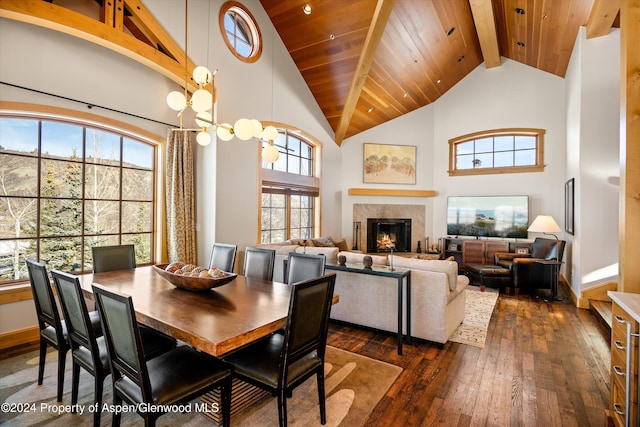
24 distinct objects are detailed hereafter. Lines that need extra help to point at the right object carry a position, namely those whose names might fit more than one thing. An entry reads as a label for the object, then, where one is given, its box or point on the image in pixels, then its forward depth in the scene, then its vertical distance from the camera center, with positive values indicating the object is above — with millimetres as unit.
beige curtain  4270 +218
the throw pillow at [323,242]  6047 -574
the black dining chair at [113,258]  3127 -478
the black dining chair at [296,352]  1757 -897
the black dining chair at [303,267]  2673 -476
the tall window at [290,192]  5665 +422
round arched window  4732 +2978
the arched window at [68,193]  3154 +221
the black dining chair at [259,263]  3094 -514
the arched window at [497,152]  6934 +1495
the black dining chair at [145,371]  1538 -900
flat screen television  6855 -34
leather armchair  5053 -911
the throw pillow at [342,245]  6785 -688
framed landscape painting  7781 +1283
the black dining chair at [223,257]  3287 -482
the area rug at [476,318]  3430 -1376
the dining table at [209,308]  1600 -617
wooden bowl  2258 -508
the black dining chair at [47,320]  2152 -802
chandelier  2316 +788
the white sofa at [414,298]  3213 -945
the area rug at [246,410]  2062 -1383
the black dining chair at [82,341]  1848 -857
